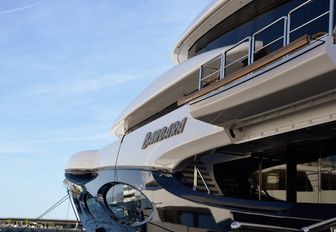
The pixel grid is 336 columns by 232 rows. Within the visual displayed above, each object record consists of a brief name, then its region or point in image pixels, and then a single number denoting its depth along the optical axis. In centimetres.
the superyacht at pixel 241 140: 624
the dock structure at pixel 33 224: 2722
